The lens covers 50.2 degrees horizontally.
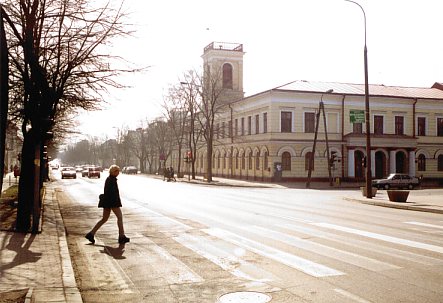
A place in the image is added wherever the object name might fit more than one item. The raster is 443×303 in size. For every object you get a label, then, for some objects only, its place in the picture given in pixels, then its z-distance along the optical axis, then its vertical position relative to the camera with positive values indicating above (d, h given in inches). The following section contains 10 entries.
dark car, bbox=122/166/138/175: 3870.6 -22.9
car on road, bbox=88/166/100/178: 2551.7 -29.6
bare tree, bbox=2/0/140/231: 488.7 +115.2
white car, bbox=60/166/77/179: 2377.0 -33.4
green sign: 1060.5 +119.4
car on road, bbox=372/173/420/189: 1713.8 -46.3
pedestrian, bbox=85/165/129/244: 429.4 -30.4
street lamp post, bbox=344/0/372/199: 1056.8 +77.9
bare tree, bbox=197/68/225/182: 2146.4 +358.4
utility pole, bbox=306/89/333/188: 1711.4 -17.0
